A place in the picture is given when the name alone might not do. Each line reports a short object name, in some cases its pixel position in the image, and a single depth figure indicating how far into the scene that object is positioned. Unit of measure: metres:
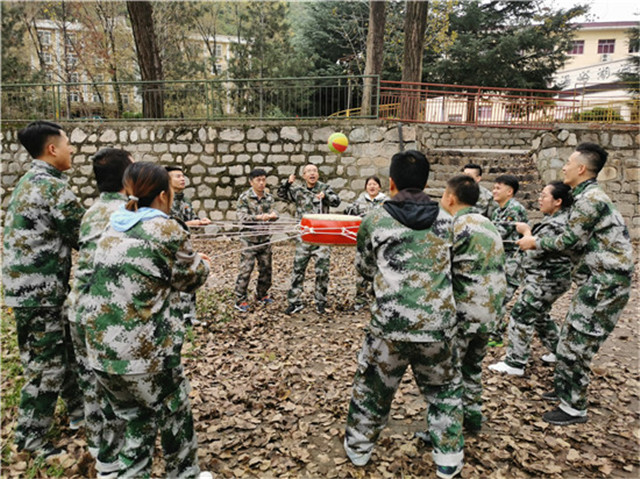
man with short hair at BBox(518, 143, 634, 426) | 3.50
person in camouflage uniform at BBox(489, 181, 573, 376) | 4.28
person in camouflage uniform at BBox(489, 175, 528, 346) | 5.14
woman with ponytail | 2.36
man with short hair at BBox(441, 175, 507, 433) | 3.12
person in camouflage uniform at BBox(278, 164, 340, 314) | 6.57
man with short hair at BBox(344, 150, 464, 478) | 2.78
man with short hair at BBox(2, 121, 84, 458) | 3.06
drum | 4.29
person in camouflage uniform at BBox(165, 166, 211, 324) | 5.40
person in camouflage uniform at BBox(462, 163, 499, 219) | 5.89
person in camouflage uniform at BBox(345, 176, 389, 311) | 6.69
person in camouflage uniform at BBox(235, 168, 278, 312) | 6.62
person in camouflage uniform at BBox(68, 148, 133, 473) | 2.85
